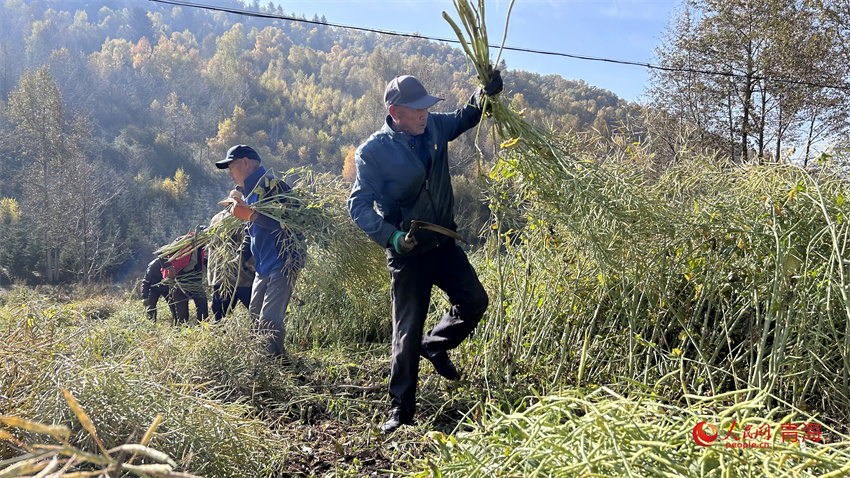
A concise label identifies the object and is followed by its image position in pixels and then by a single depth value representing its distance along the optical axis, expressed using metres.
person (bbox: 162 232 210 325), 5.77
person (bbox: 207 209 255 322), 4.68
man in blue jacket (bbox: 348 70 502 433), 3.21
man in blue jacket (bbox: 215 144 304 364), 4.28
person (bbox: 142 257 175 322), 6.43
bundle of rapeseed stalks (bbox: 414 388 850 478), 1.12
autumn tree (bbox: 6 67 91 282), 24.34
